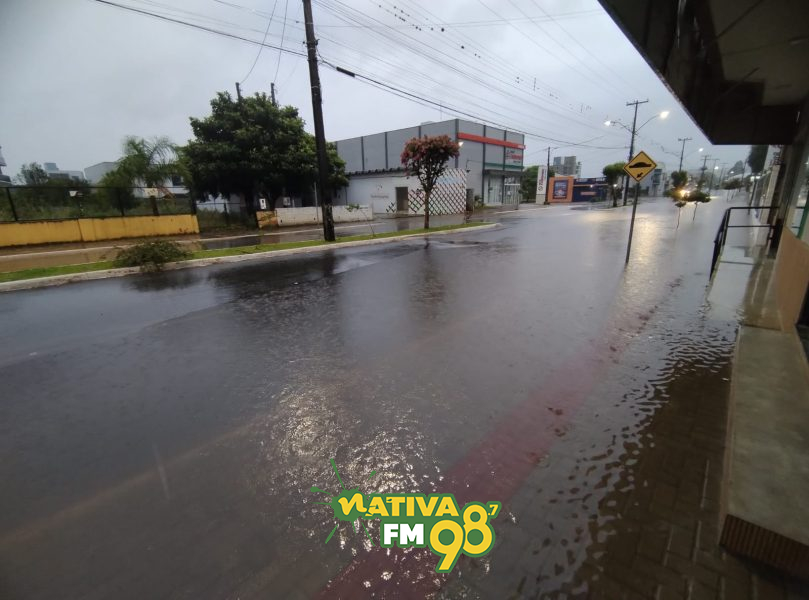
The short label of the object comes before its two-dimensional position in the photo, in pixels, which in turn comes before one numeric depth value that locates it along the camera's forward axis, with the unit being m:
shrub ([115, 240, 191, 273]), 10.54
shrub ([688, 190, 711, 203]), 26.15
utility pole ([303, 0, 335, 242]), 13.69
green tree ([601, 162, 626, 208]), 49.19
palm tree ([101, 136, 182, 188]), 19.61
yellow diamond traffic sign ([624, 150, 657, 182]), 9.87
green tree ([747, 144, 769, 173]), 32.27
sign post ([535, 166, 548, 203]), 55.82
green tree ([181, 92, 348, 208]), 22.91
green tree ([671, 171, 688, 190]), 71.55
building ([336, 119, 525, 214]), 36.47
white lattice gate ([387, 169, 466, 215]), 35.31
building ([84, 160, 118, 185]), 47.01
